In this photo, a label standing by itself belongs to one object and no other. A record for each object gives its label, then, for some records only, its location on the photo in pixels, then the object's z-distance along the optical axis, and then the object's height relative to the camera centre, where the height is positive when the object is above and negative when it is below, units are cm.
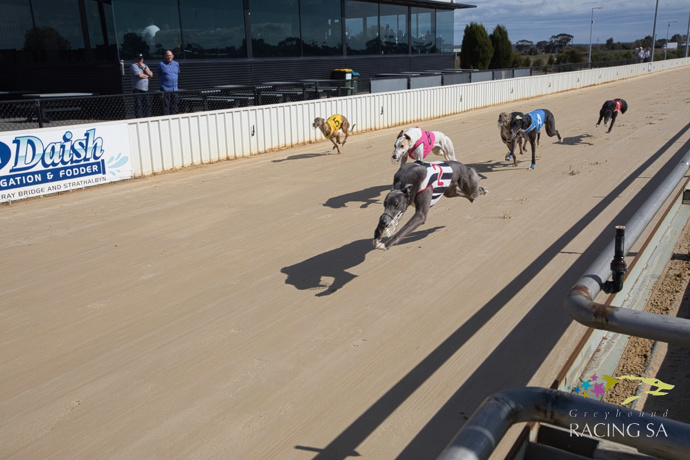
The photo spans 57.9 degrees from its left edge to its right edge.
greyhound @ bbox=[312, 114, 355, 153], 1363 -127
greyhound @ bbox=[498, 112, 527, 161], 1179 -119
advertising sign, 1020 -145
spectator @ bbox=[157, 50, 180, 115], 1472 -4
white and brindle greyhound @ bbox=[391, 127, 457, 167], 887 -114
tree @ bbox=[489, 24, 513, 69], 4625 +95
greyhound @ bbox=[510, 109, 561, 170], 1176 -122
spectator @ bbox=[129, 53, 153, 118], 1468 -9
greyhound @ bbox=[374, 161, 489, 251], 584 -130
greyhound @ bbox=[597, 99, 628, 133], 1576 -127
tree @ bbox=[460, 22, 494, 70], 4381 +105
